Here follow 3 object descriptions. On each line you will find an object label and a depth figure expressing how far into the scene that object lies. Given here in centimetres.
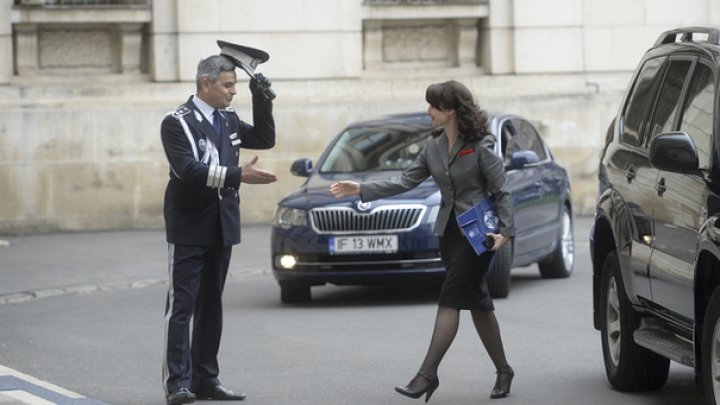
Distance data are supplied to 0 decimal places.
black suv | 1473
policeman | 1747
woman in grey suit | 1778
